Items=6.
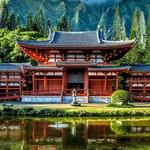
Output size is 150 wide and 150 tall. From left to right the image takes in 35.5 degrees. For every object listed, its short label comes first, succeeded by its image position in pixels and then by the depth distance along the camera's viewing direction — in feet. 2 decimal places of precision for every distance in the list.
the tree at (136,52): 150.77
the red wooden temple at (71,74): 89.98
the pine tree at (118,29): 178.80
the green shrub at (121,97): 79.46
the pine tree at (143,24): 263.49
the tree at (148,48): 145.07
